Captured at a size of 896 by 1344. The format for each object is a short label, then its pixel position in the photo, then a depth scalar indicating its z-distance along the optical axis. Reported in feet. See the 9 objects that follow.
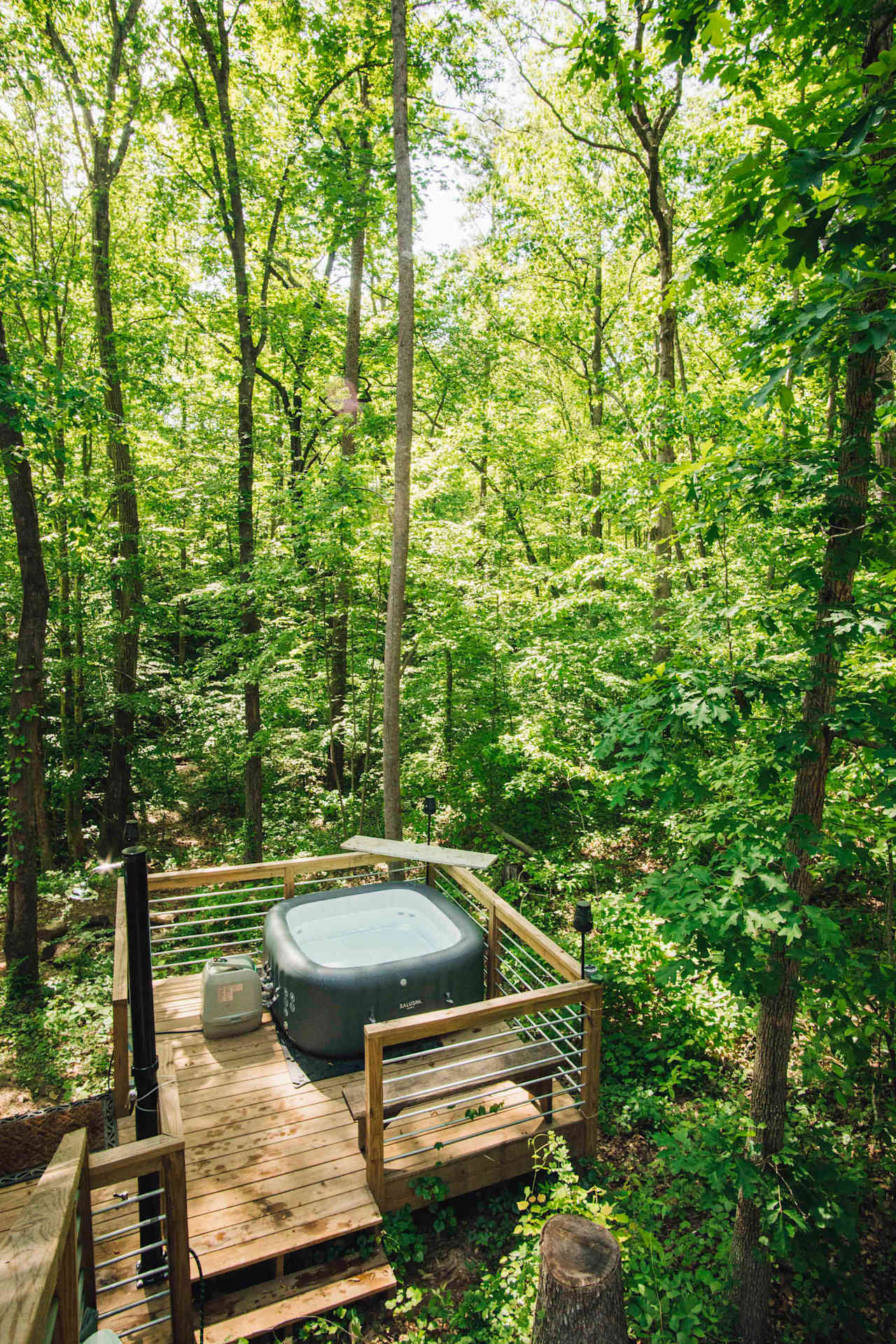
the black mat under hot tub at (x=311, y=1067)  13.25
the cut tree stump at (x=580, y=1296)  6.24
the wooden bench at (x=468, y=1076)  11.39
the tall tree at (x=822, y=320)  5.17
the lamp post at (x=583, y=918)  11.05
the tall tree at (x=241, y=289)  24.00
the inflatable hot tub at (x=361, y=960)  13.28
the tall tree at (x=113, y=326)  24.90
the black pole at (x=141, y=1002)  8.19
